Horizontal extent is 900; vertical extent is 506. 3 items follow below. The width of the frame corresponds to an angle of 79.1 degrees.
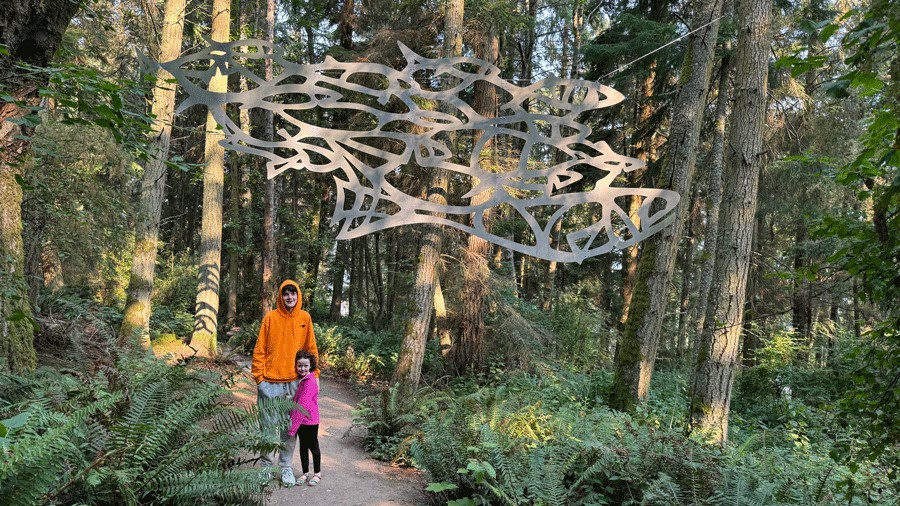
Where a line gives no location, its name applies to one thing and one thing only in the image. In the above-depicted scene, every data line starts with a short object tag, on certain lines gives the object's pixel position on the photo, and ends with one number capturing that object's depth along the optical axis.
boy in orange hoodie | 5.14
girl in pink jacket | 5.16
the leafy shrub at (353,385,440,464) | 7.10
